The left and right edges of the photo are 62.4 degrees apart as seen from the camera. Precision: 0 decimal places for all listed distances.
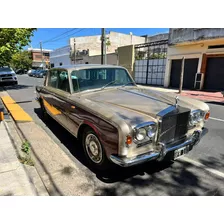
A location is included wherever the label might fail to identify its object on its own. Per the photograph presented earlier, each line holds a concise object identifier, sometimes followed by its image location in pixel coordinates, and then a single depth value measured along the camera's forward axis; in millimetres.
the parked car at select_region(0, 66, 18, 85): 15816
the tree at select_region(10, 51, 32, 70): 50838
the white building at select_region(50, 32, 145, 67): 29783
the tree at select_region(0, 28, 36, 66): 10188
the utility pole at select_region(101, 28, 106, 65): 15725
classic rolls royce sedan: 2395
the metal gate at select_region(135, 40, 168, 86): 17431
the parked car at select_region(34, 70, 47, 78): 32281
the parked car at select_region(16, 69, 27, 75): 48375
